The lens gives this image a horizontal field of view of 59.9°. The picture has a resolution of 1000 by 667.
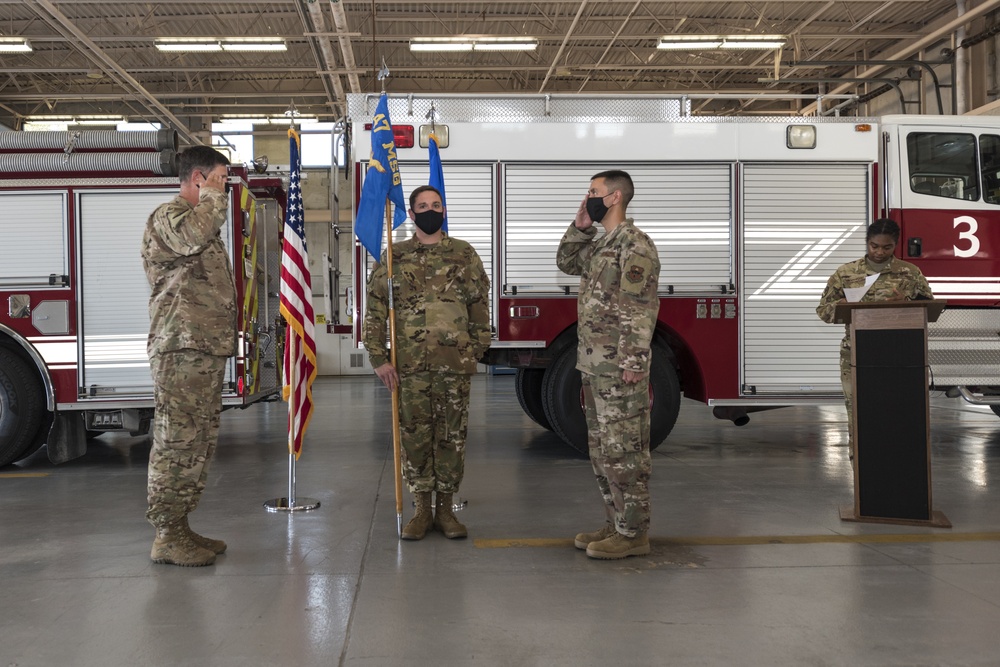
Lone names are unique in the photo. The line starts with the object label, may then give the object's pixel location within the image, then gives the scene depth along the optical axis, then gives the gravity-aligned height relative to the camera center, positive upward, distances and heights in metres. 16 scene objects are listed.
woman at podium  5.89 +0.30
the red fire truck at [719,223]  7.12 +0.84
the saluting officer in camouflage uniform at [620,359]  4.24 -0.17
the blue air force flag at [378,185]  5.17 +0.87
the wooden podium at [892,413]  4.90 -0.52
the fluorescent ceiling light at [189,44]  13.77 +4.65
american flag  5.75 +0.11
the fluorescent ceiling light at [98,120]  19.26 +4.85
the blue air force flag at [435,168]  6.53 +1.21
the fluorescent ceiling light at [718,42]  13.95 +4.62
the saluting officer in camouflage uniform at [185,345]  4.21 -0.07
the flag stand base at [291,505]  5.54 -1.14
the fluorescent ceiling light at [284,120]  20.47 +5.03
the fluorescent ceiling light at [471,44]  13.98 +4.66
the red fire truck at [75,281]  6.96 +0.42
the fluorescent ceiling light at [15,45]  14.28 +4.76
